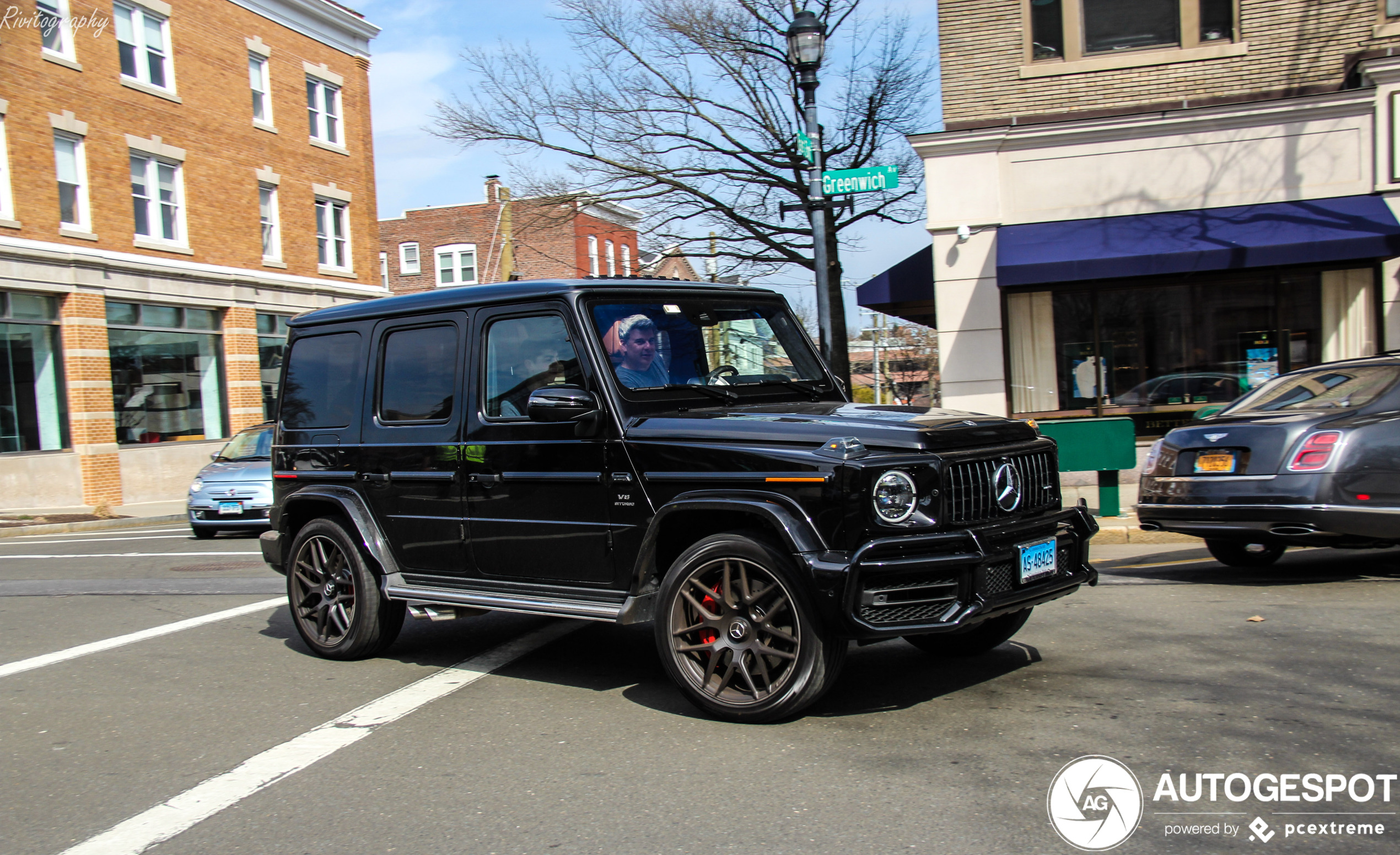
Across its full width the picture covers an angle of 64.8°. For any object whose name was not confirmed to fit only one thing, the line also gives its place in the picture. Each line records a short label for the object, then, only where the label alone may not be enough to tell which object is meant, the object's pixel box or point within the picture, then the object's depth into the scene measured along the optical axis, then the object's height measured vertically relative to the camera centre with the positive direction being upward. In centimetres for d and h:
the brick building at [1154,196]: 1373 +215
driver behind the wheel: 548 +18
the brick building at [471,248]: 4641 +661
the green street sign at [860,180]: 1281 +233
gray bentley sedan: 718 -76
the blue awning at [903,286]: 1567 +131
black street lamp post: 1281 +326
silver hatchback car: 1467 -110
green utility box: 1037 -73
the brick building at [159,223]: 2175 +443
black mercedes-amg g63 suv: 453 -47
